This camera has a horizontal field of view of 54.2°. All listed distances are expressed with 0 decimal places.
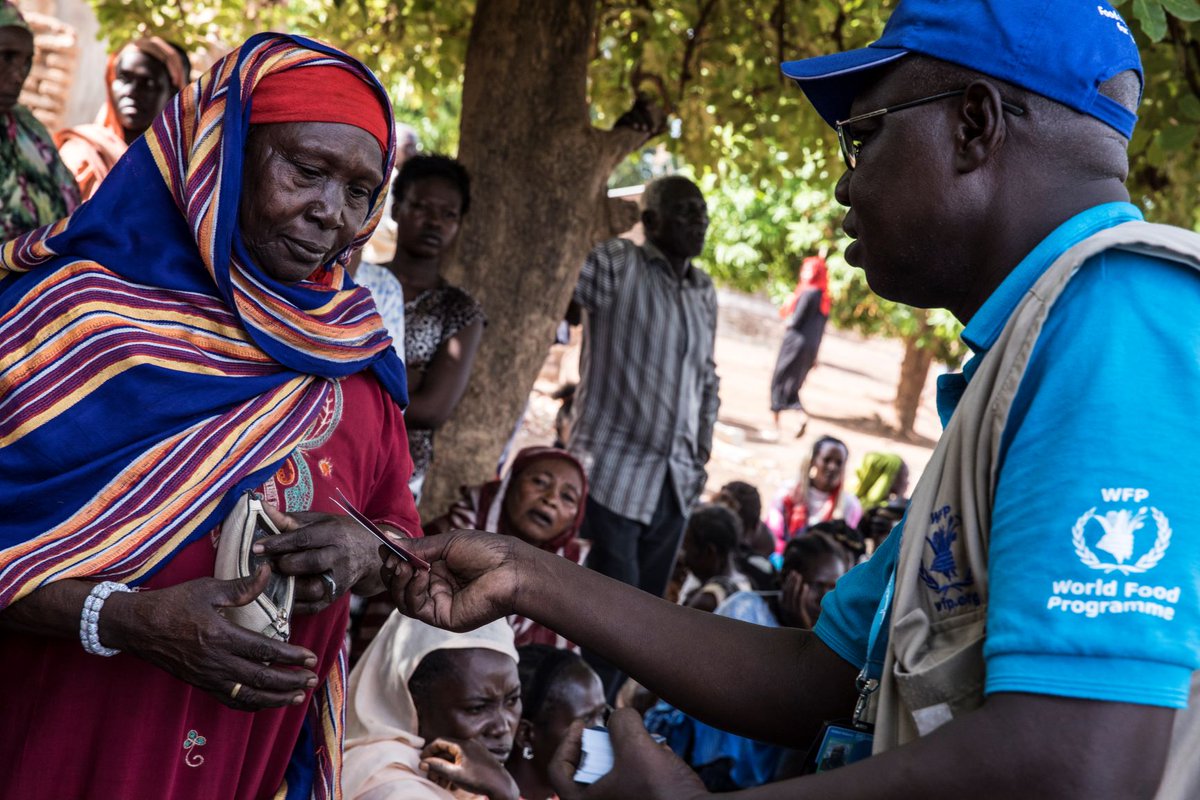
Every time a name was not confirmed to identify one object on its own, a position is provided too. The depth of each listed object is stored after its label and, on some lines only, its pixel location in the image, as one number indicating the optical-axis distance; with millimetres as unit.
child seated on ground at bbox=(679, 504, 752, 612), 6352
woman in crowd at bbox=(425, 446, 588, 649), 4680
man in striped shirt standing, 5781
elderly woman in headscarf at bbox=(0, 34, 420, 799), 2035
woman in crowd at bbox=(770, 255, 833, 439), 14703
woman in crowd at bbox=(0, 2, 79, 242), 4004
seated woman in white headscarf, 3232
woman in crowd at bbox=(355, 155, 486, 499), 4465
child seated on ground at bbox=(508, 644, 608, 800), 3768
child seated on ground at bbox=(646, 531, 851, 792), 4148
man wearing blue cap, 1105
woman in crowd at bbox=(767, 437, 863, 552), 8250
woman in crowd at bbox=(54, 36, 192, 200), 5273
